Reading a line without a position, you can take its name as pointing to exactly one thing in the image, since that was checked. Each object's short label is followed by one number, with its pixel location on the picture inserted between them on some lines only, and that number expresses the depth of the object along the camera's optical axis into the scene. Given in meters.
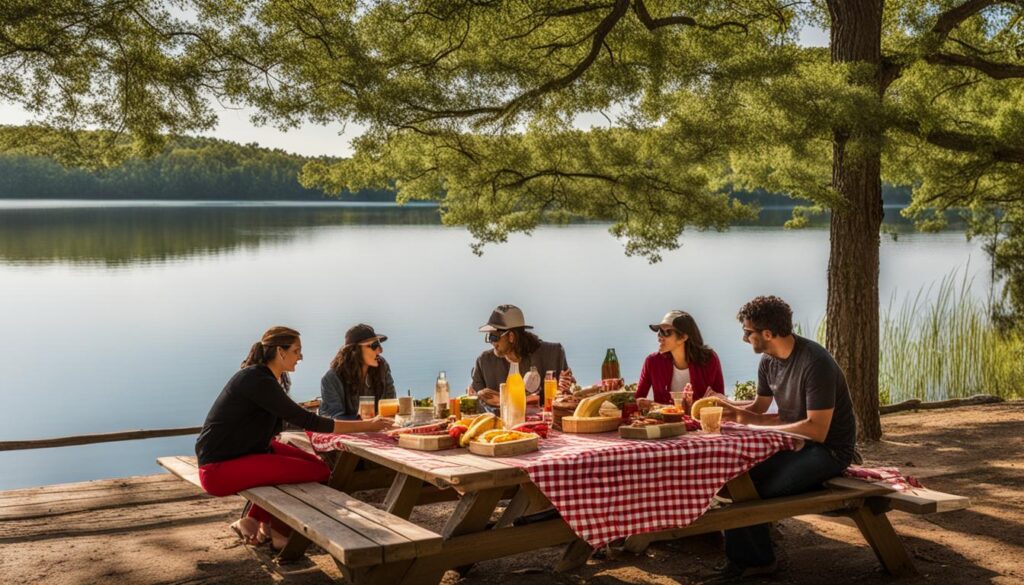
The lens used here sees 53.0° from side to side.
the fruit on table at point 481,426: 4.23
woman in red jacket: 5.65
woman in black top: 4.80
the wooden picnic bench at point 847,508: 4.31
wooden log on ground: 10.45
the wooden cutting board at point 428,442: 4.25
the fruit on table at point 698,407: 4.58
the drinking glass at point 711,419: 4.40
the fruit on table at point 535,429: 4.37
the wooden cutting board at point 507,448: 4.03
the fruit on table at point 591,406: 4.50
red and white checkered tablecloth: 3.91
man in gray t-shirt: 4.54
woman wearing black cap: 5.64
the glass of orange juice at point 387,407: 4.90
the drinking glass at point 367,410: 4.89
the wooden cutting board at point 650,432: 4.22
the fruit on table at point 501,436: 4.10
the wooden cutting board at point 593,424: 4.45
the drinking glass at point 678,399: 4.88
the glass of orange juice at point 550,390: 5.14
